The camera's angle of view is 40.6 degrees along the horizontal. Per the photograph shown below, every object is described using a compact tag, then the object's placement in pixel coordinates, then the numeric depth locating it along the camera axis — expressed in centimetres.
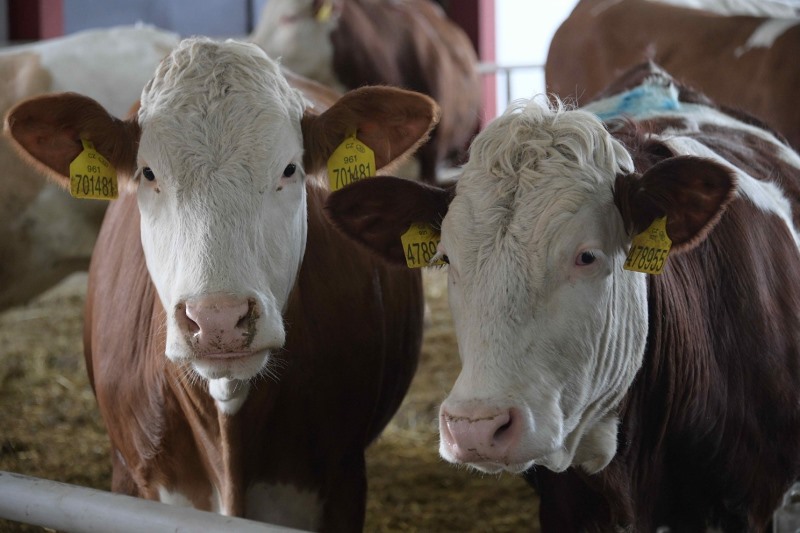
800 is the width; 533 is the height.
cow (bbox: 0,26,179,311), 519
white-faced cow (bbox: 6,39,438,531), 270
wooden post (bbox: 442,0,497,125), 1333
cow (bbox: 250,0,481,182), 849
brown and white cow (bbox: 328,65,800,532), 235
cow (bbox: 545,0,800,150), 526
